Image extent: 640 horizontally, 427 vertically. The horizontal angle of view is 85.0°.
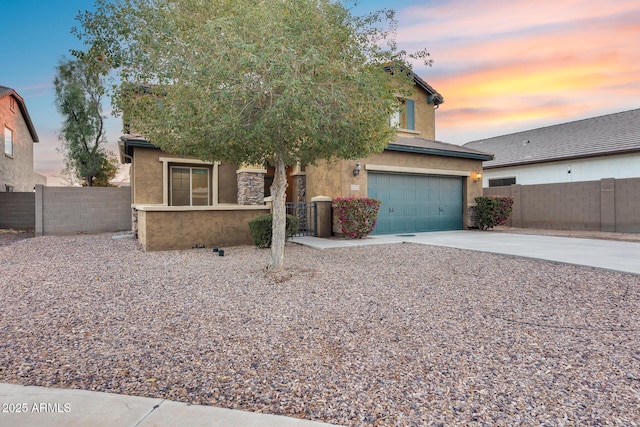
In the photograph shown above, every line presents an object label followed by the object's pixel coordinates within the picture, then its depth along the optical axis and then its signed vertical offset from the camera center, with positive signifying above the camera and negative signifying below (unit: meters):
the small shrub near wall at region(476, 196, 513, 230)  14.10 +0.00
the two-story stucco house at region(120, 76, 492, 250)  10.29 +0.93
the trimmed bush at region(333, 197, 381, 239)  10.80 -0.17
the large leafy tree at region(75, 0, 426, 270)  5.07 +2.13
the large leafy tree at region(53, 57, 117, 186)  19.30 +5.24
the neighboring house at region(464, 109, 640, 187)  14.87 +2.64
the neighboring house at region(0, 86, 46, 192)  17.41 +3.78
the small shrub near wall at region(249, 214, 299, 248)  9.38 -0.54
